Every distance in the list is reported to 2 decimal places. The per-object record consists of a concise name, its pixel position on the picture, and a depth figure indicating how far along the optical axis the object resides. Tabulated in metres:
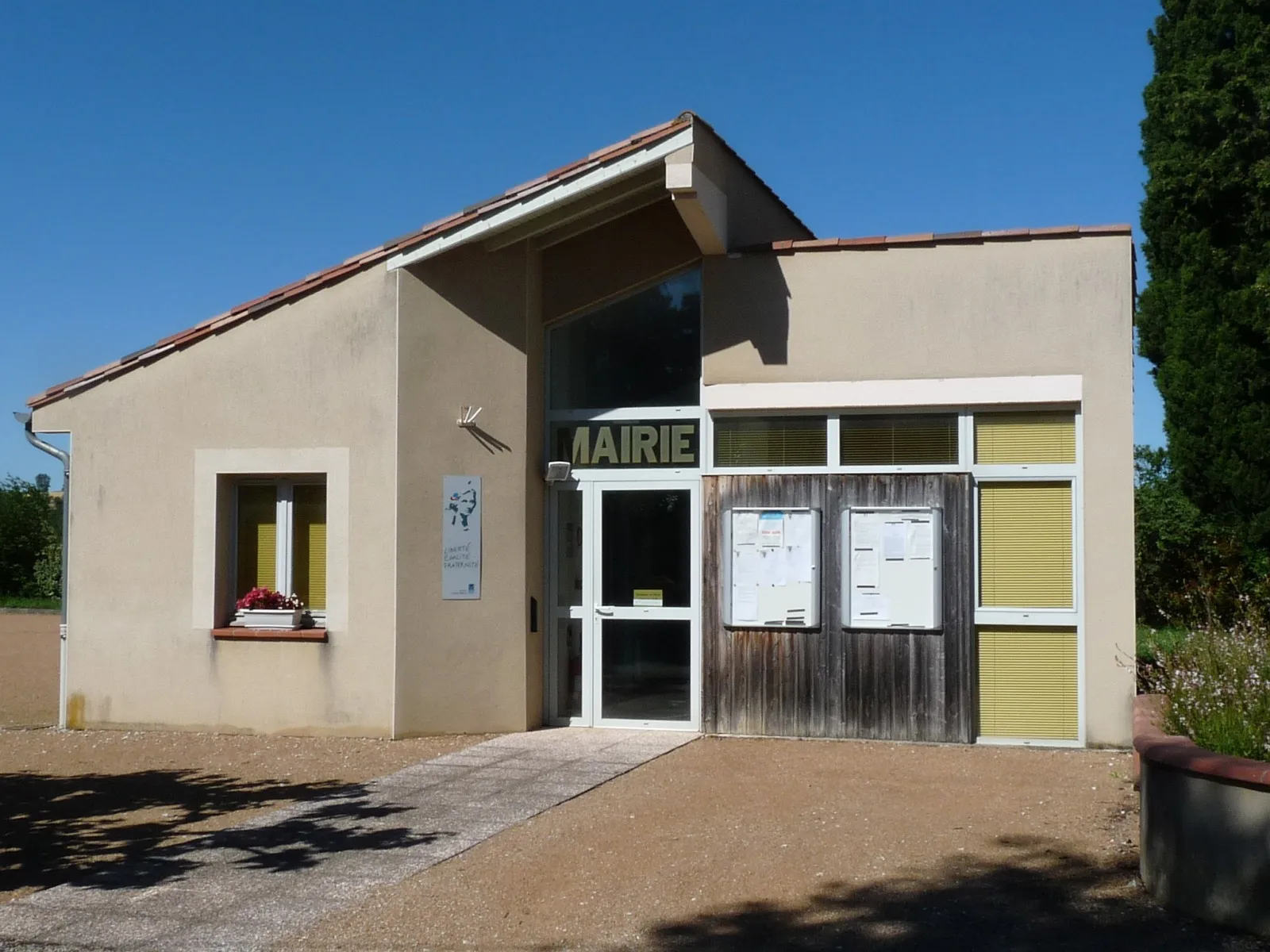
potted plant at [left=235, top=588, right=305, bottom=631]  10.41
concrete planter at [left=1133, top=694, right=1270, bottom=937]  5.06
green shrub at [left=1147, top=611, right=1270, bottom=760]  5.65
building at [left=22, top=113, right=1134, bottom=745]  9.82
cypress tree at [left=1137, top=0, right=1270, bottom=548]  16.22
